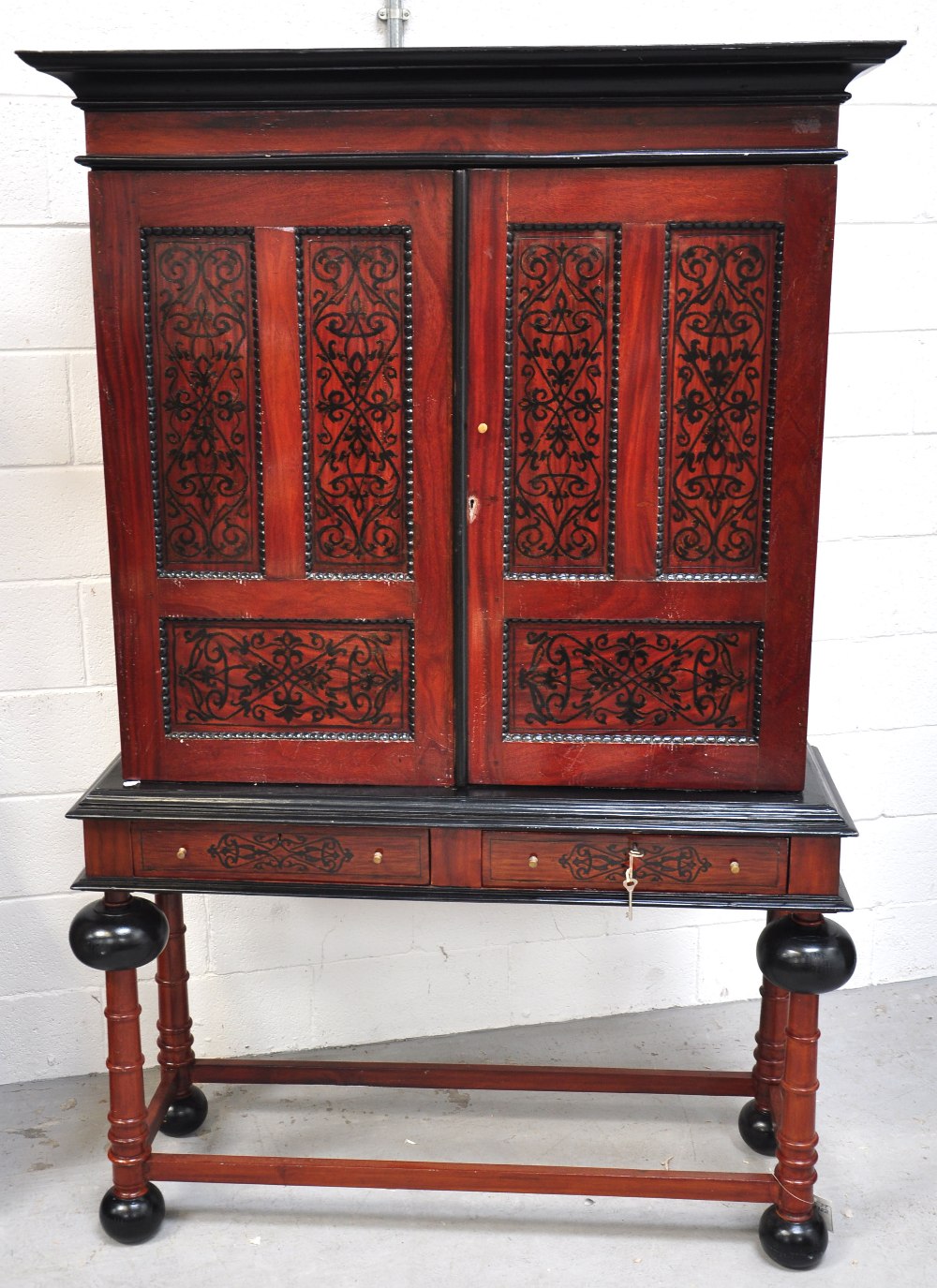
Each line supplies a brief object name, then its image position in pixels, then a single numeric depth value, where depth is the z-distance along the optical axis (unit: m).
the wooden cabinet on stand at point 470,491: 2.17
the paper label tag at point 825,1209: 2.65
